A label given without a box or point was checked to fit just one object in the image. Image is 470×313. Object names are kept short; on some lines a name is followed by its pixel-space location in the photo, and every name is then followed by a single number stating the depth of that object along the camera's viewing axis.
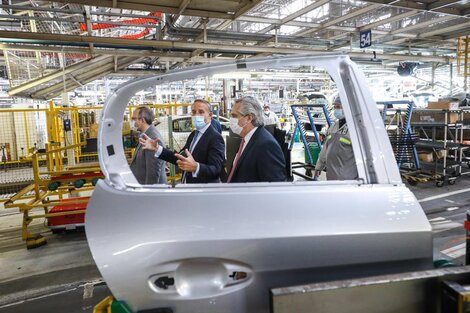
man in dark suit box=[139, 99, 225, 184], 2.54
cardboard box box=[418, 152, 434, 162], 7.96
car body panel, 1.20
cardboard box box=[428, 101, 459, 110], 6.97
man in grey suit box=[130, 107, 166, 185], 3.08
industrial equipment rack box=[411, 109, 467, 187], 6.89
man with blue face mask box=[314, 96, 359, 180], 2.97
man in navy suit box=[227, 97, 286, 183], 2.06
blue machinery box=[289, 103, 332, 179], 5.76
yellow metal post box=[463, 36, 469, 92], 8.20
